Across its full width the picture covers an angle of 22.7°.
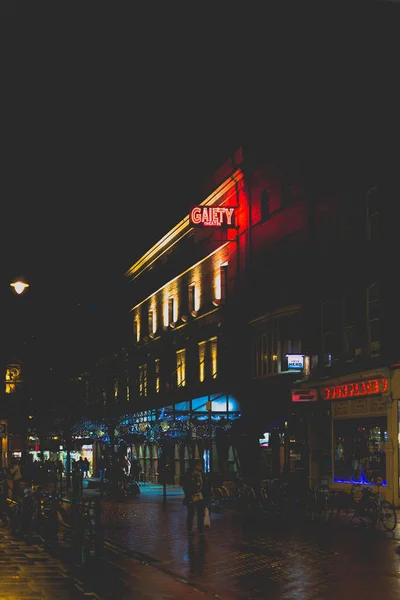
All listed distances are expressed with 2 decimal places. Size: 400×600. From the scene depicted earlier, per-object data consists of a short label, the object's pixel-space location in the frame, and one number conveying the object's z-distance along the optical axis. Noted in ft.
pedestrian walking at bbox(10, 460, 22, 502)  93.51
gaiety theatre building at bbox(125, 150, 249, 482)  156.35
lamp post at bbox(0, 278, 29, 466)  96.69
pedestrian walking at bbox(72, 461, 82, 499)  103.98
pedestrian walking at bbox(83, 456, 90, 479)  222.48
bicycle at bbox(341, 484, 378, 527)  84.69
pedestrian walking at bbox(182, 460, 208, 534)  83.61
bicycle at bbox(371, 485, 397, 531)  83.82
